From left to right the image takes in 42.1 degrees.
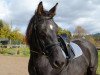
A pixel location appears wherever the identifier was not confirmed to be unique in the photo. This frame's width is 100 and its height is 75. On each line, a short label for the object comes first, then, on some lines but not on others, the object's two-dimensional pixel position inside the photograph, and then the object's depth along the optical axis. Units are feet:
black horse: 7.77
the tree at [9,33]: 104.68
